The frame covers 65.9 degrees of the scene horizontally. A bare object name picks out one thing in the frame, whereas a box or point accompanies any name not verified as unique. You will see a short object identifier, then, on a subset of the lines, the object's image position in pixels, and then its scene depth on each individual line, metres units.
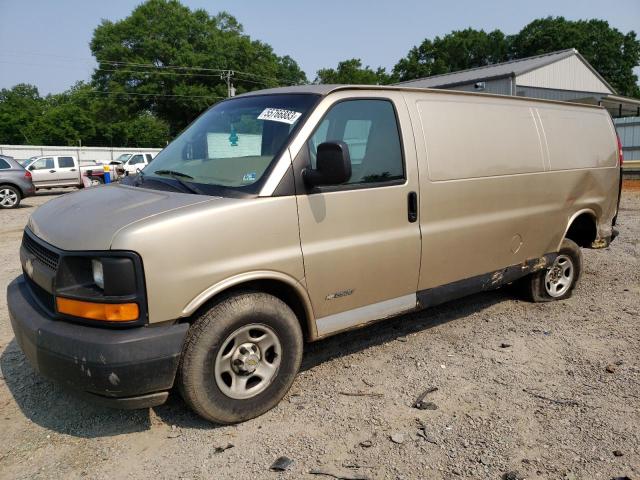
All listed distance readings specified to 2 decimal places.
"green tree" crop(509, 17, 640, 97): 68.56
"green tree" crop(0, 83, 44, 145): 48.69
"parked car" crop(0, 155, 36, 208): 15.67
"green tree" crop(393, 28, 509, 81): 76.69
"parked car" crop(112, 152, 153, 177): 22.90
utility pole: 48.31
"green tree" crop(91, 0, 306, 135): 51.28
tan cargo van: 2.66
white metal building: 27.97
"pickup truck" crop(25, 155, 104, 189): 19.91
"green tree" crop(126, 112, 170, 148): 54.84
